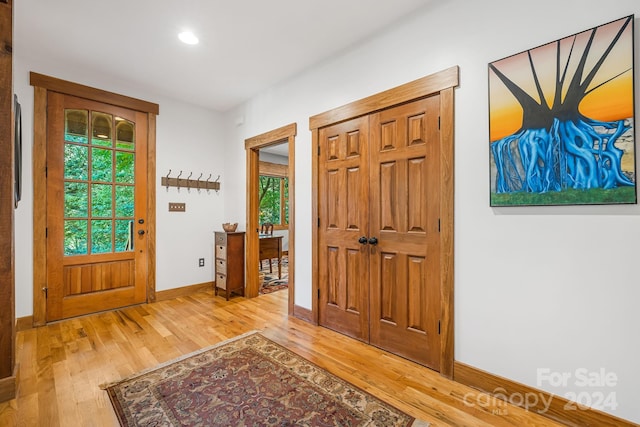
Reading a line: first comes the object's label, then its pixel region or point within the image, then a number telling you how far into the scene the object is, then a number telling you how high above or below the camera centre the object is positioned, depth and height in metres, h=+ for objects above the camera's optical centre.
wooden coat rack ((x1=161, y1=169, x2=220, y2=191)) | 3.88 +0.43
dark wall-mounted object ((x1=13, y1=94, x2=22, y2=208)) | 2.30 +0.48
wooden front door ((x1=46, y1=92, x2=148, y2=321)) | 3.07 +0.07
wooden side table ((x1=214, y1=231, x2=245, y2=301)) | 3.84 -0.67
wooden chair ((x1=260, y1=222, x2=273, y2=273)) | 5.90 -0.36
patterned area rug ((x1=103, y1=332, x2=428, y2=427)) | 1.60 -1.14
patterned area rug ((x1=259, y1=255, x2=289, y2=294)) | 4.42 -1.15
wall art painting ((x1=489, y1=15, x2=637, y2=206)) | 1.42 +0.50
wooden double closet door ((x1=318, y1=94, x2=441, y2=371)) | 2.15 -0.14
